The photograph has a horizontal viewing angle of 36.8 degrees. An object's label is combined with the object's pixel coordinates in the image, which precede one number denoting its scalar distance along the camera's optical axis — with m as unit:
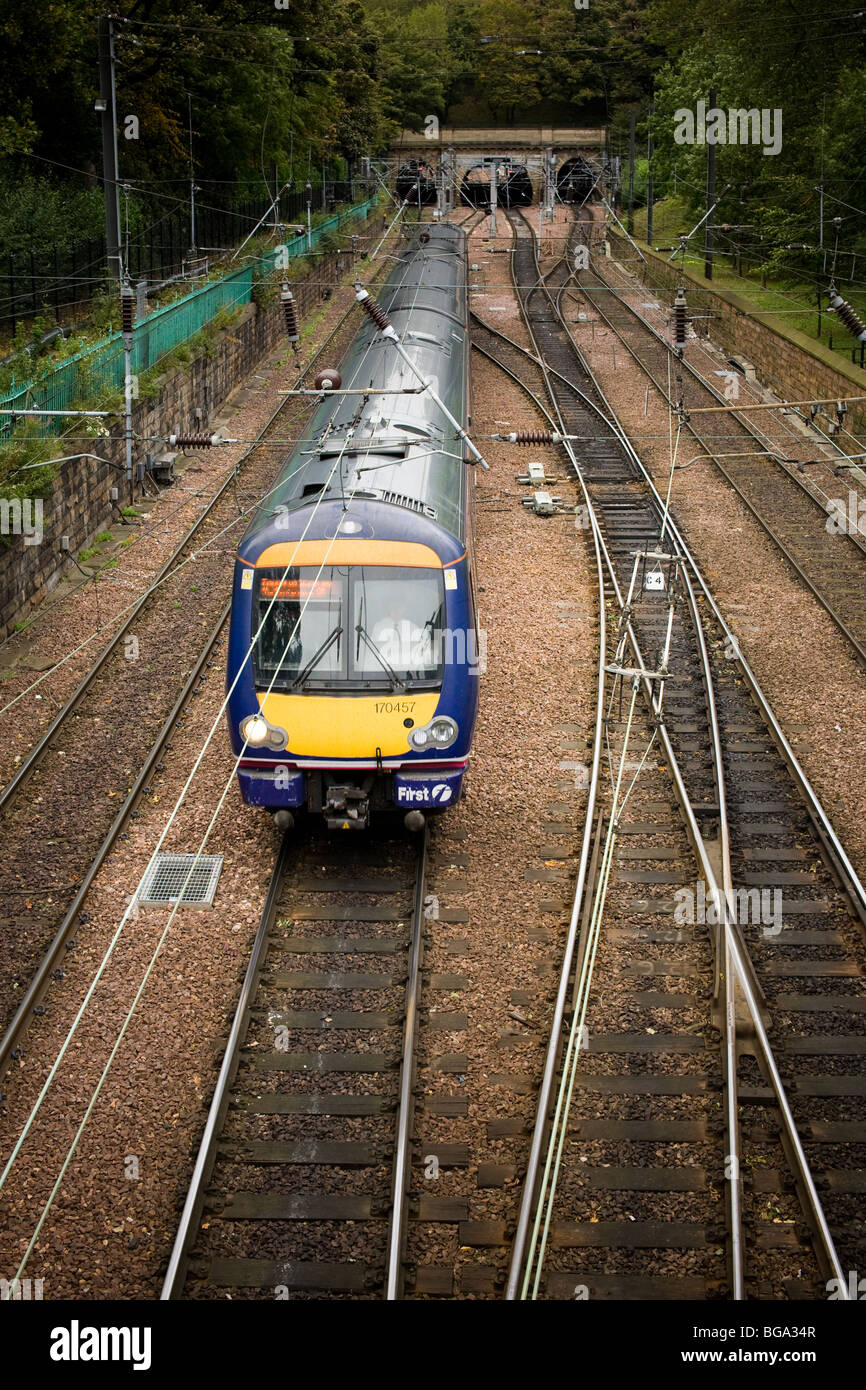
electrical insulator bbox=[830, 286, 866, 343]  14.31
